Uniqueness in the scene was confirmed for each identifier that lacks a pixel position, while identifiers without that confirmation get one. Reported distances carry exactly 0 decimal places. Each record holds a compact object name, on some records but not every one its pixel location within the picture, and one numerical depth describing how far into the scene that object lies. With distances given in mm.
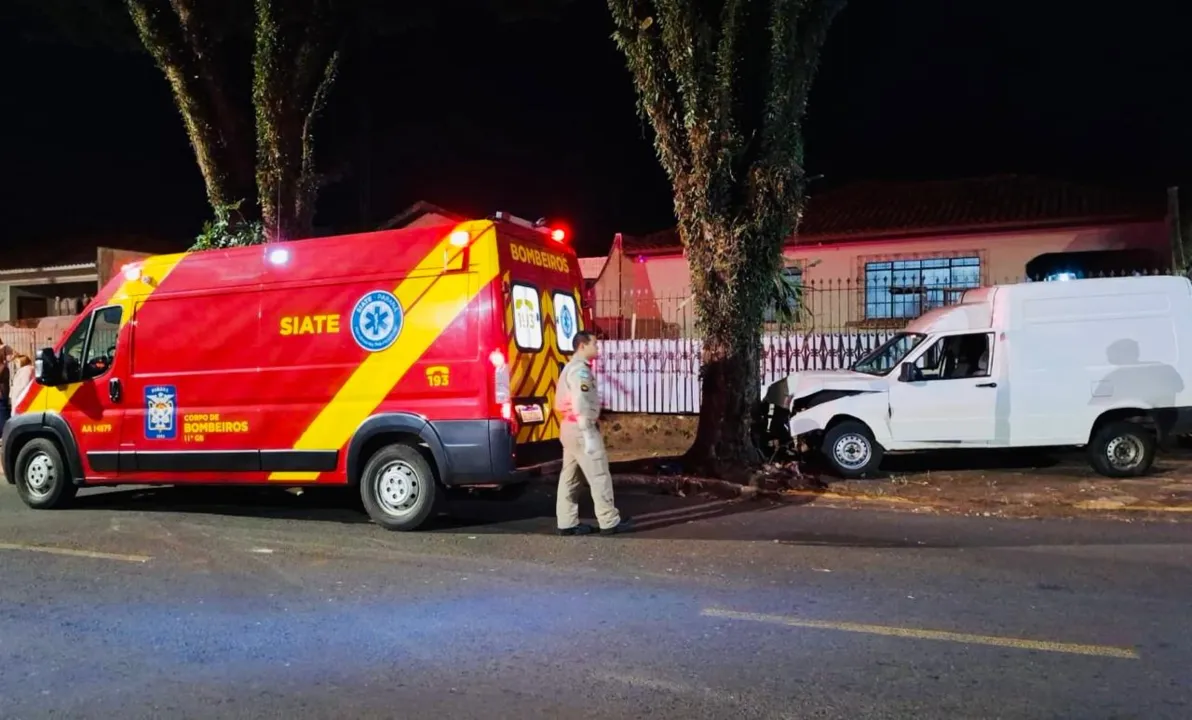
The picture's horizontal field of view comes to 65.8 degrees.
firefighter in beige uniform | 7363
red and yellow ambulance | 7492
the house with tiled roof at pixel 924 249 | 16203
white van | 10023
